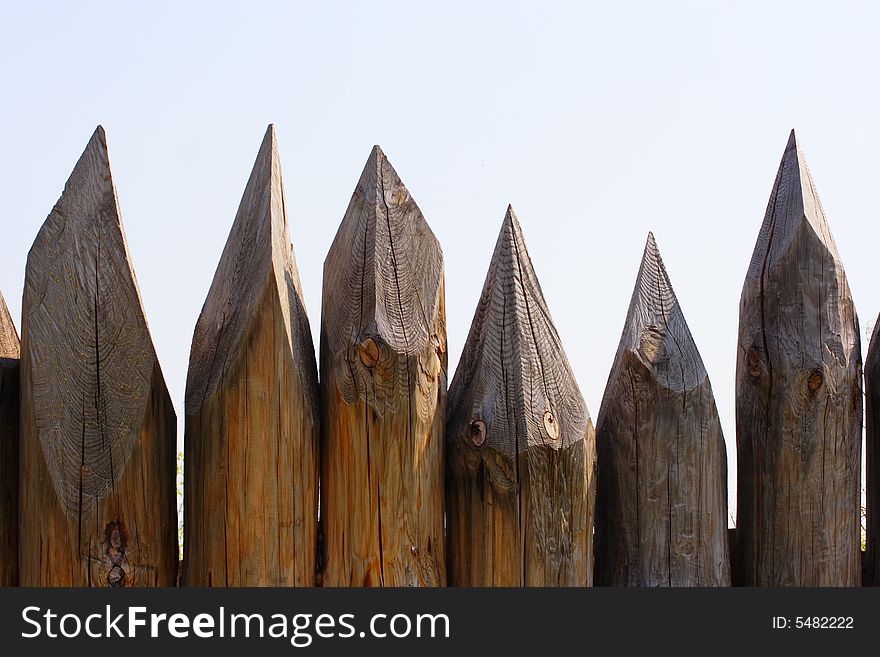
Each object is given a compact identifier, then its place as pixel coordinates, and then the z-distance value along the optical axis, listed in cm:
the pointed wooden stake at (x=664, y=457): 303
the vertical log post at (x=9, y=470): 283
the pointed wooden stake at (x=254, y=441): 273
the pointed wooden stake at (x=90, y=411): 267
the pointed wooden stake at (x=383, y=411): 277
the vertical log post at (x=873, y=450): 323
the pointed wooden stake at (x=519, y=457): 283
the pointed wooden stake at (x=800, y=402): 308
